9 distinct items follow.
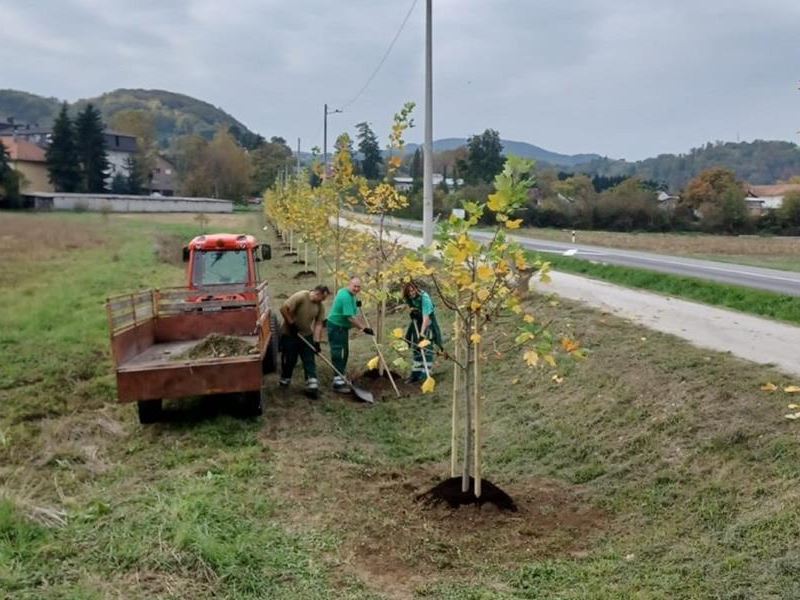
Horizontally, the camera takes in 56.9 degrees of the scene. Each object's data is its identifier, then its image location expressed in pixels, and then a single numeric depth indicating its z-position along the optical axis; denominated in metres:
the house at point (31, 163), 82.88
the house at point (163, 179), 105.31
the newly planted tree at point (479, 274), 5.03
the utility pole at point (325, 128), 44.02
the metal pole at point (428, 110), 18.00
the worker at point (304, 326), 9.56
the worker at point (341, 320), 10.03
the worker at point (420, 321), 9.93
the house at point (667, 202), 59.22
